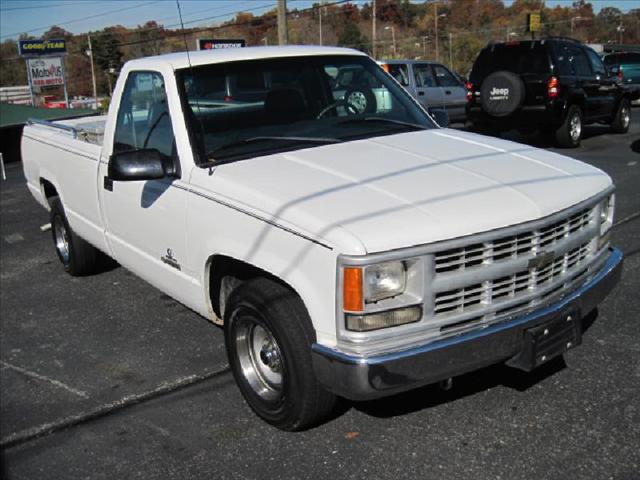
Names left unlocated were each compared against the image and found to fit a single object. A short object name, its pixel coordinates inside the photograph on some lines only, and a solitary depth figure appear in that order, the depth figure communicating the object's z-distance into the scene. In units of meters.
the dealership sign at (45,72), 40.65
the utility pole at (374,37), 57.81
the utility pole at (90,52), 78.74
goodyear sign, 42.62
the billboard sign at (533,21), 21.29
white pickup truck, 2.89
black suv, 12.38
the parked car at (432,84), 16.06
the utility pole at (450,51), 78.94
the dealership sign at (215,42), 25.43
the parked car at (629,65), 21.27
